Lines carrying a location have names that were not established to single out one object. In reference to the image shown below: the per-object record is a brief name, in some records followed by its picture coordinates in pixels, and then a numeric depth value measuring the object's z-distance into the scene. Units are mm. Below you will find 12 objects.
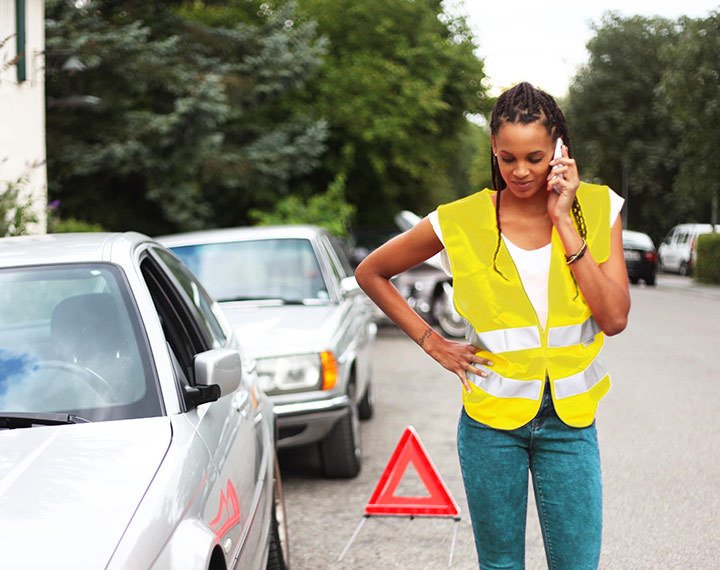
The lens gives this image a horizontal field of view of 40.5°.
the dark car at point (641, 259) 30594
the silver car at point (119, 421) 2141
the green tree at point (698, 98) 26297
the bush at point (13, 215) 8844
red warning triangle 5195
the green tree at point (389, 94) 29750
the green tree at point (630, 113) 44406
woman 2590
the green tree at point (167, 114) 18703
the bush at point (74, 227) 14102
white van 36744
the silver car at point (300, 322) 6012
